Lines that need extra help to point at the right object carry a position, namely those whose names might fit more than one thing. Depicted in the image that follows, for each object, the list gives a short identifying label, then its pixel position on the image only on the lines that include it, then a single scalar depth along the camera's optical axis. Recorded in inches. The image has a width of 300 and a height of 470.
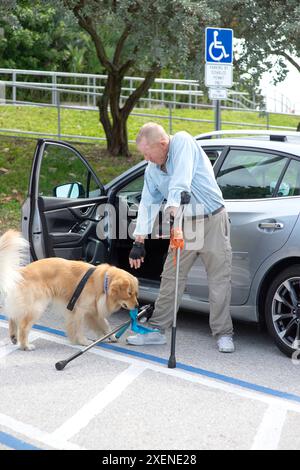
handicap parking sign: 352.2
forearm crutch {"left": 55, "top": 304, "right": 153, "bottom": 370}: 205.3
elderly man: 211.5
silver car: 214.2
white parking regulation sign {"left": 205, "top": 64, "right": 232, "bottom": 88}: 351.6
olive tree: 419.5
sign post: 351.6
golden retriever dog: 218.5
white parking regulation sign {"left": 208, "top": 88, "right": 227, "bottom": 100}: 350.9
